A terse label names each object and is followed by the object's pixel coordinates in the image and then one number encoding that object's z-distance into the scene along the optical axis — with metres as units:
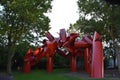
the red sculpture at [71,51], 9.98
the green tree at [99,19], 13.01
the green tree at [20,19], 11.15
